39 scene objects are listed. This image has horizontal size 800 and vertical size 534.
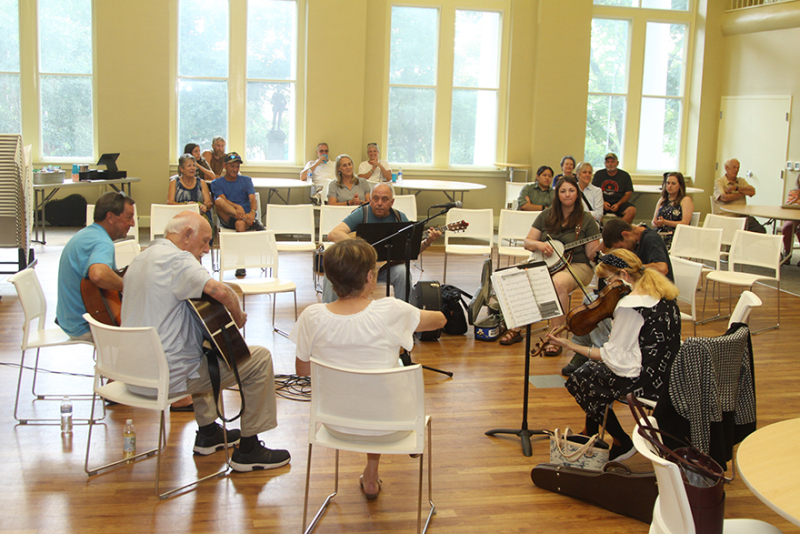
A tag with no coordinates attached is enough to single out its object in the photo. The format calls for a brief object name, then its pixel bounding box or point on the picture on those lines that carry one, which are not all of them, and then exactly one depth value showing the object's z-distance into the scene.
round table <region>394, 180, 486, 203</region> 9.50
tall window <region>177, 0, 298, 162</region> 10.56
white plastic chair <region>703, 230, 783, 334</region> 6.13
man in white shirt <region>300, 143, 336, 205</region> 10.08
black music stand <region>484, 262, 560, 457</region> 3.56
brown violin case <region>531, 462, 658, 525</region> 2.90
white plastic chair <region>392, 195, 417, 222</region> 7.89
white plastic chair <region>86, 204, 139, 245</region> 6.47
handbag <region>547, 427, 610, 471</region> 3.08
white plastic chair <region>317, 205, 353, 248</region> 6.86
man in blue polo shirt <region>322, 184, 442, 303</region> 5.33
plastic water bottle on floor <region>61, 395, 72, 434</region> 3.60
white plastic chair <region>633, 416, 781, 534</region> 1.84
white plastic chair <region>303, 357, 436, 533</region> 2.48
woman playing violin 3.13
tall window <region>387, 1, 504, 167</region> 11.20
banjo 5.19
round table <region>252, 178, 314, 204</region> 9.29
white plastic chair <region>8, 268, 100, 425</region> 3.59
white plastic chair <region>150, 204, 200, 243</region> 6.55
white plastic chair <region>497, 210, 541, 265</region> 7.17
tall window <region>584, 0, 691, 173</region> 11.92
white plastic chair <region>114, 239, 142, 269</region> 4.74
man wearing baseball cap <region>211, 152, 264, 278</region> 7.46
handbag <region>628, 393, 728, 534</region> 2.09
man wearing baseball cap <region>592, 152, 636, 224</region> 10.07
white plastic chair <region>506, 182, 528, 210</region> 10.12
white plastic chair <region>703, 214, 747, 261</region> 7.23
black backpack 5.71
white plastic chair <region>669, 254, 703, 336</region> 4.97
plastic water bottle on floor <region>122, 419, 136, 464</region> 3.33
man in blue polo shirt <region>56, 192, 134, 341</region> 3.61
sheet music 3.36
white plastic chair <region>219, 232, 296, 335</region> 5.56
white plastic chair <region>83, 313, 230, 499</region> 2.88
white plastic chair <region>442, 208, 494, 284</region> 7.35
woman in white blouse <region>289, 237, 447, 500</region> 2.67
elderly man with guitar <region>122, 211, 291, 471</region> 3.08
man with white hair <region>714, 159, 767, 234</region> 9.31
